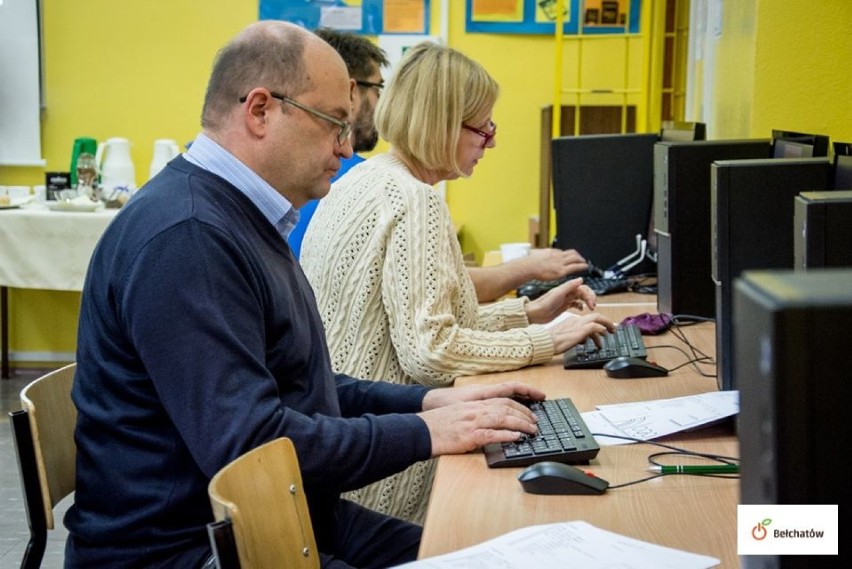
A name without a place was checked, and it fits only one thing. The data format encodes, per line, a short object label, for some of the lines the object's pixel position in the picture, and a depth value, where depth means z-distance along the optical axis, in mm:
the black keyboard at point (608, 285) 3213
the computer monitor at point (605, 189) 3432
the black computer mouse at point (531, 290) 3180
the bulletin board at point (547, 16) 5098
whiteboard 5320
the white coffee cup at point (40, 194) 5109
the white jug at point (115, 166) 5105
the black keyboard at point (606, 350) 2201
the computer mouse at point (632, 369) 2104
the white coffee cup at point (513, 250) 3933
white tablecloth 4742
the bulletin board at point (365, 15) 5195
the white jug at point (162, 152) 5156
